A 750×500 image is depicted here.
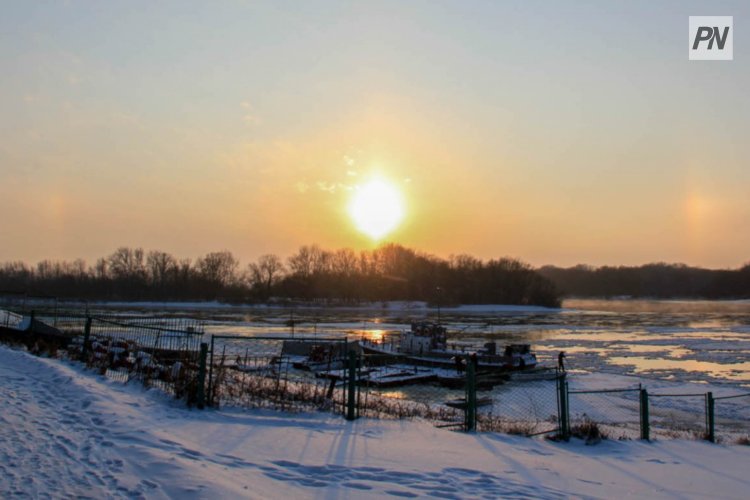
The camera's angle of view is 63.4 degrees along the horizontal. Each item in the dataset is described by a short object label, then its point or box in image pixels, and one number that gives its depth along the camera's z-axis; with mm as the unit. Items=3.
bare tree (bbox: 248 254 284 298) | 171625
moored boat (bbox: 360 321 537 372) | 36281
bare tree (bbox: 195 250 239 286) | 166875
